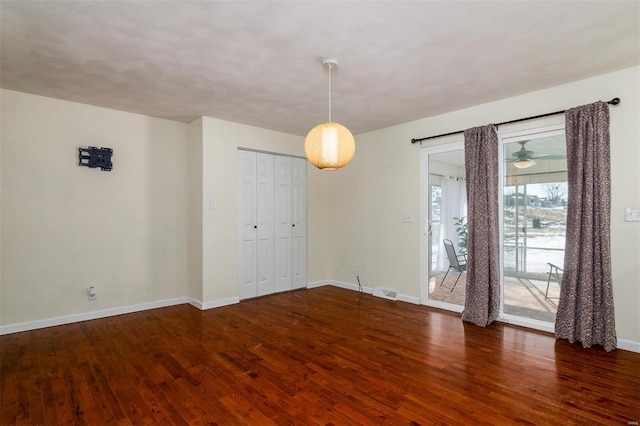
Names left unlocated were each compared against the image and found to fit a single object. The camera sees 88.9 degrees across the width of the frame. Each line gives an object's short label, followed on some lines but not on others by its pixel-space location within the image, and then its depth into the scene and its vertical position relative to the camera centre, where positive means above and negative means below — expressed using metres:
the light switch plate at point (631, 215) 2.91 -0.02
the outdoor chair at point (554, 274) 3.42 -0.65
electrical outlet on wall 3.88 -0.93
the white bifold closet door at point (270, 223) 4.84 -0.15
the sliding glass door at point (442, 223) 4.25 -0.13
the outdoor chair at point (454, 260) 4.26 -0.62
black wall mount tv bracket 3.81 +0.68
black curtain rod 2.98 +1.02
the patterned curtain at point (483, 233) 3.68 -0.24
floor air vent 4.77 -1.19
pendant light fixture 2.58 +0.54
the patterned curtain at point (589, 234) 2.95 -0.20
